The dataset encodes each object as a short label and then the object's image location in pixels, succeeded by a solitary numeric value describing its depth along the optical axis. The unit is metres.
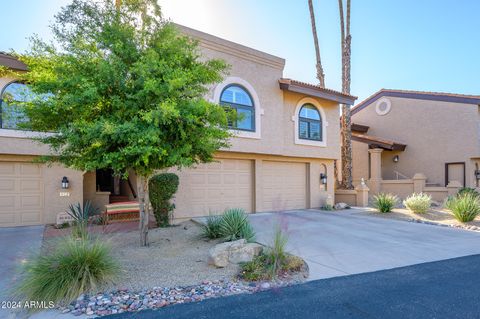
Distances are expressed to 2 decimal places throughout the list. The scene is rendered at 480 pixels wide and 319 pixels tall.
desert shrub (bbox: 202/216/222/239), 8.05
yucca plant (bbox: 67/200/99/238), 10.52
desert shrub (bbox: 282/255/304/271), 5.78
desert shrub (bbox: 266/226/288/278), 5.74
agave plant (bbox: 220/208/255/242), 7.50
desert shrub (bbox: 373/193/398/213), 13.85
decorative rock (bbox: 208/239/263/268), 6.02
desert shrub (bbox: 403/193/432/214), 13.29
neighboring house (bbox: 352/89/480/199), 18.97
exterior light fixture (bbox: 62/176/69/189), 11.02
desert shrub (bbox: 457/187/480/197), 16.62
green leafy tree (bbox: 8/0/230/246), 5.68
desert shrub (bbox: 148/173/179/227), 10.30
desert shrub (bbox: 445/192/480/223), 11.41
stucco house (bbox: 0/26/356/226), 10.64
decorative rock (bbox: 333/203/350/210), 15.70
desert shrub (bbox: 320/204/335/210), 15.38
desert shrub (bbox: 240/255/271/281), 5.42
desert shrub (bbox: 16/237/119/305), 4.51
